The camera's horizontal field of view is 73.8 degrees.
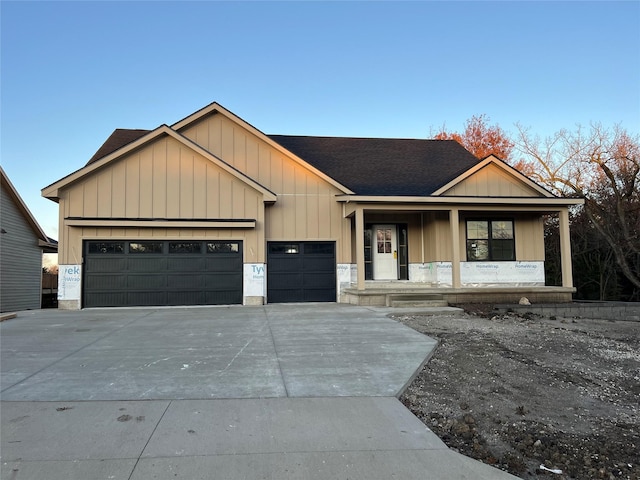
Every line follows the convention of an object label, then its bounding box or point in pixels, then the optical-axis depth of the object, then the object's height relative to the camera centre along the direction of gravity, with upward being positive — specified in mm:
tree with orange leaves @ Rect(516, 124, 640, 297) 19969 +3234
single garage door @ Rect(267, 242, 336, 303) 14008 -253
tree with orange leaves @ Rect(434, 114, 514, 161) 29281 +8586
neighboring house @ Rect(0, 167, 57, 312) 16391 +656
